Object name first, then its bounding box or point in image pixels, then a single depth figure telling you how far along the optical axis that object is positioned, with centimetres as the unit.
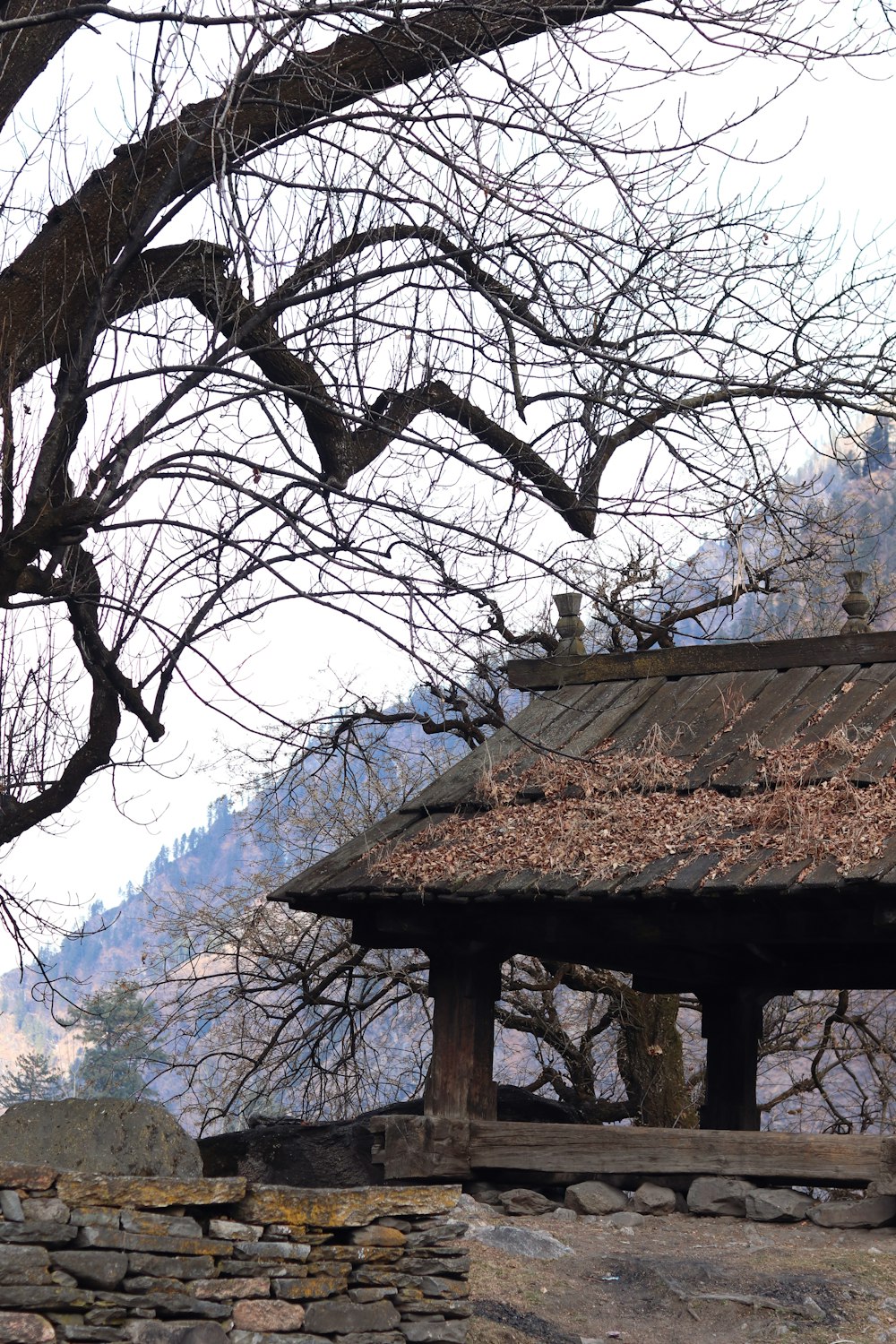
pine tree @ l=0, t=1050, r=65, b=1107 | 3534
